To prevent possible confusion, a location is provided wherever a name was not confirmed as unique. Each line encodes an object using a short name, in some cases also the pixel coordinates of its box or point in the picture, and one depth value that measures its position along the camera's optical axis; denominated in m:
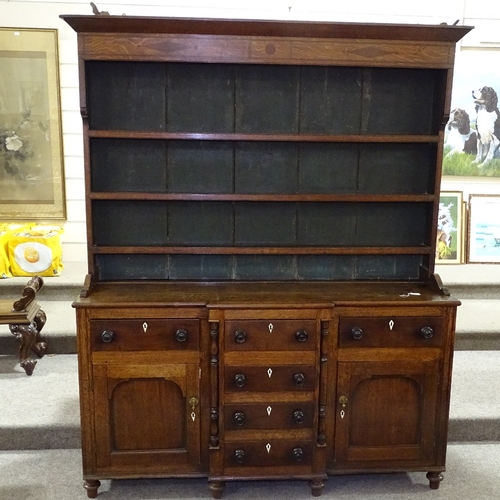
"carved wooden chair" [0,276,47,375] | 2.83
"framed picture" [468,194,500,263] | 4.04
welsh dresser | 2.09
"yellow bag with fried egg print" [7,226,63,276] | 3.56
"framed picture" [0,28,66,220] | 3.67
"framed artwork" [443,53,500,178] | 3.94
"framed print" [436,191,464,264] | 4.02
